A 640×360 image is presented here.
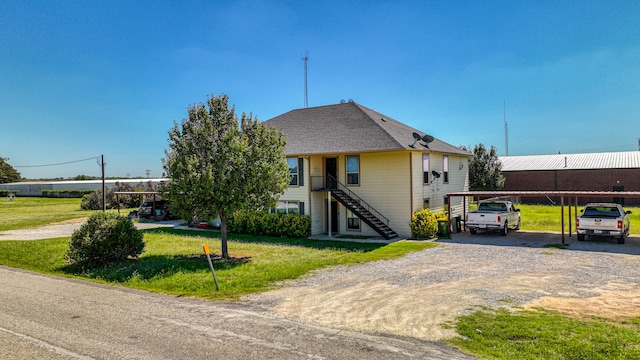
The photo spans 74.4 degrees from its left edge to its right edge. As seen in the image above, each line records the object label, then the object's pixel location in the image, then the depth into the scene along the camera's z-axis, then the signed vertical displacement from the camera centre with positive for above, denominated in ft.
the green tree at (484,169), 134.51 +6.09
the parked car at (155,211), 119.75 -4.90
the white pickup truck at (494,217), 75.25 -5.36
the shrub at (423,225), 74.33 -6.29
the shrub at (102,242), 53.16 -5.99
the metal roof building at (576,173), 142.31 +5.03
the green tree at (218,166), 51.90 +3.41
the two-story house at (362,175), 77.20 +2.96
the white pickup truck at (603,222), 63.52 -5.47
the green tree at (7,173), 342.15 +19.78
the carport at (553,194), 65.62 -1.11
